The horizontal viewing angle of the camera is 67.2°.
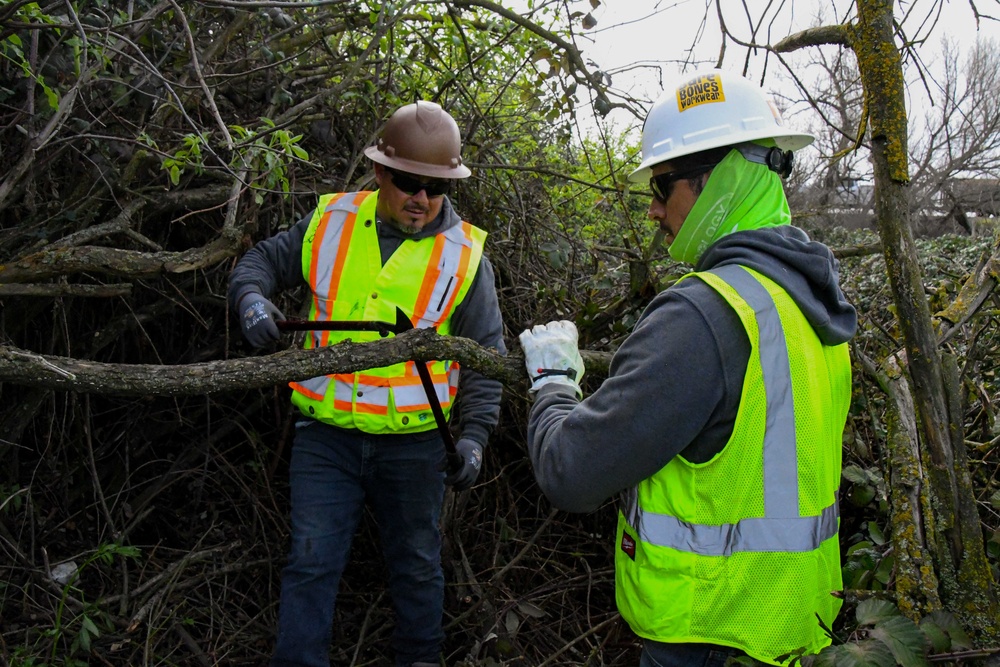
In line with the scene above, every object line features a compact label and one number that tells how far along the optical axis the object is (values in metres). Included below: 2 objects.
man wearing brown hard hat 2.56
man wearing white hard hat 1.46
